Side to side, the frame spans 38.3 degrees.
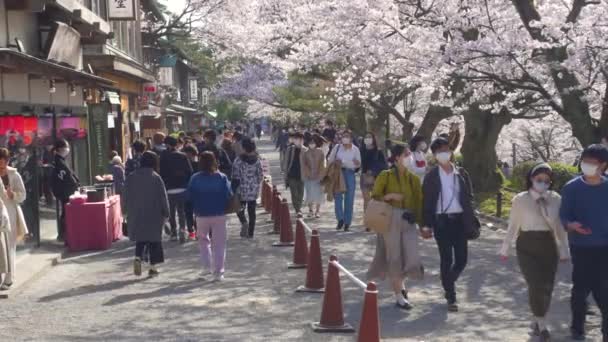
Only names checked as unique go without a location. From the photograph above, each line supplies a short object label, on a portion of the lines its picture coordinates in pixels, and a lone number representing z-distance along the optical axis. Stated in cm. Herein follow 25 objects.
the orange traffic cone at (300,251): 1205
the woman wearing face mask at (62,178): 1442
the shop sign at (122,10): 2423
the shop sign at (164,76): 4233
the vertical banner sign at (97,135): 2355
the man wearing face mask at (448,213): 906
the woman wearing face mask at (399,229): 908
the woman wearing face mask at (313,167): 1777
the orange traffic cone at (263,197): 2088
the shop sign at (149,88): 3439
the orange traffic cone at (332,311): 796
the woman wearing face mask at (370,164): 1600
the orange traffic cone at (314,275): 1005
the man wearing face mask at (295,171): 1781
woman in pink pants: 1105
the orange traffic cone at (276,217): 1597
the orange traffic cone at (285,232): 1438
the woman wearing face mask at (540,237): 773
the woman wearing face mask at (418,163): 1509
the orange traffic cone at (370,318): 639
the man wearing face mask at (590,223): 736
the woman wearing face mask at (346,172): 1625
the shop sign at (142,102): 3406
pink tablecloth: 1404
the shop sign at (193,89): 6288
